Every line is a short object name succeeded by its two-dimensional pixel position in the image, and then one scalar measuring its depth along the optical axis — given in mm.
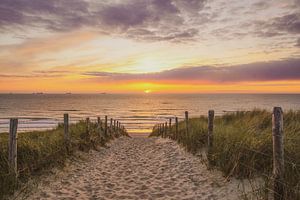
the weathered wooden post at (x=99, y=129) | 19069
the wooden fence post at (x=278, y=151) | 6195
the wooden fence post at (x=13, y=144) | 8266
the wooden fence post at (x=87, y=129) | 16203
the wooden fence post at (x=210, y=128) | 11023
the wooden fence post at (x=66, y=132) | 12426
